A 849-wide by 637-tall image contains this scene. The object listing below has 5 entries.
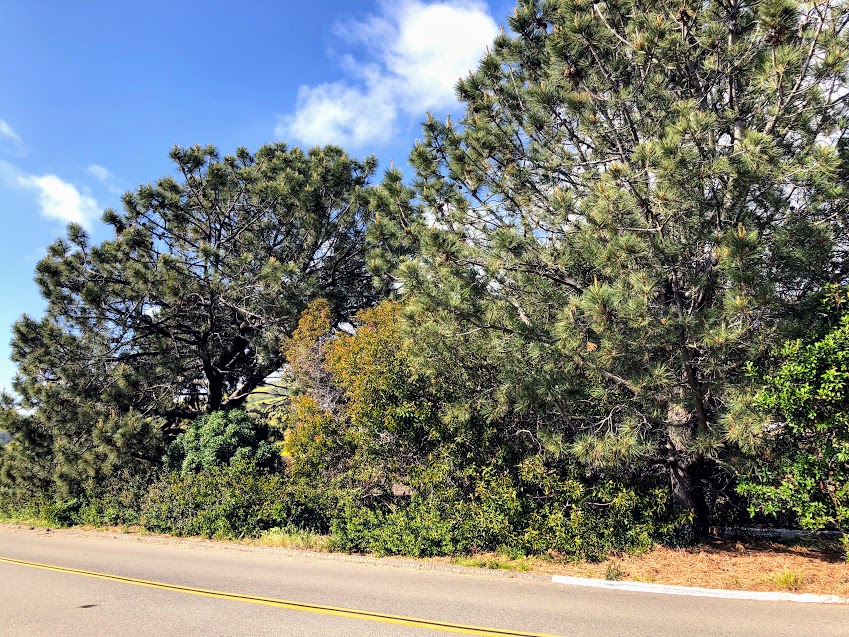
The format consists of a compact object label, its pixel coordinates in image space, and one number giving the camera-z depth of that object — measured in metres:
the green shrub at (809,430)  6.53
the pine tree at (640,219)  6.40
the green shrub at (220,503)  11.87
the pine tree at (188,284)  15.55
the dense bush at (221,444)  13.98
